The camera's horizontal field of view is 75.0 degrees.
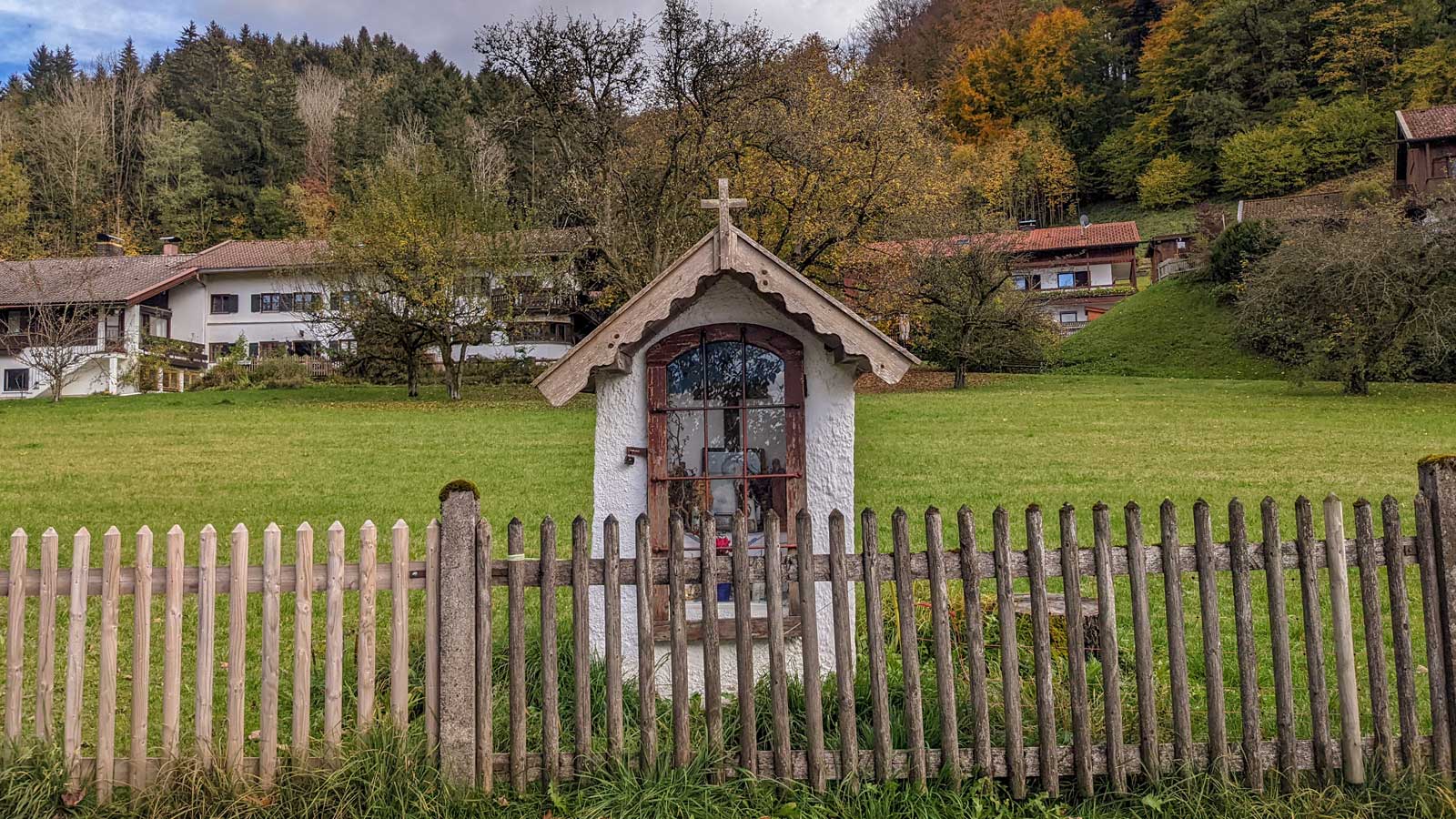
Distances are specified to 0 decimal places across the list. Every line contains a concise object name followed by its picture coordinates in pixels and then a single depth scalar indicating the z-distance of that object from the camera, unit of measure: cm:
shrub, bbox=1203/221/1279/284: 3931
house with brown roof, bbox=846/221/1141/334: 5575
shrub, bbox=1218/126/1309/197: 6550
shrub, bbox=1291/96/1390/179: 6397
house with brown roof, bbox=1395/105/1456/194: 4531
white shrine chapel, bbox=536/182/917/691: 520
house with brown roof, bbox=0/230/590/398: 3628
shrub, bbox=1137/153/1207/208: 7206
